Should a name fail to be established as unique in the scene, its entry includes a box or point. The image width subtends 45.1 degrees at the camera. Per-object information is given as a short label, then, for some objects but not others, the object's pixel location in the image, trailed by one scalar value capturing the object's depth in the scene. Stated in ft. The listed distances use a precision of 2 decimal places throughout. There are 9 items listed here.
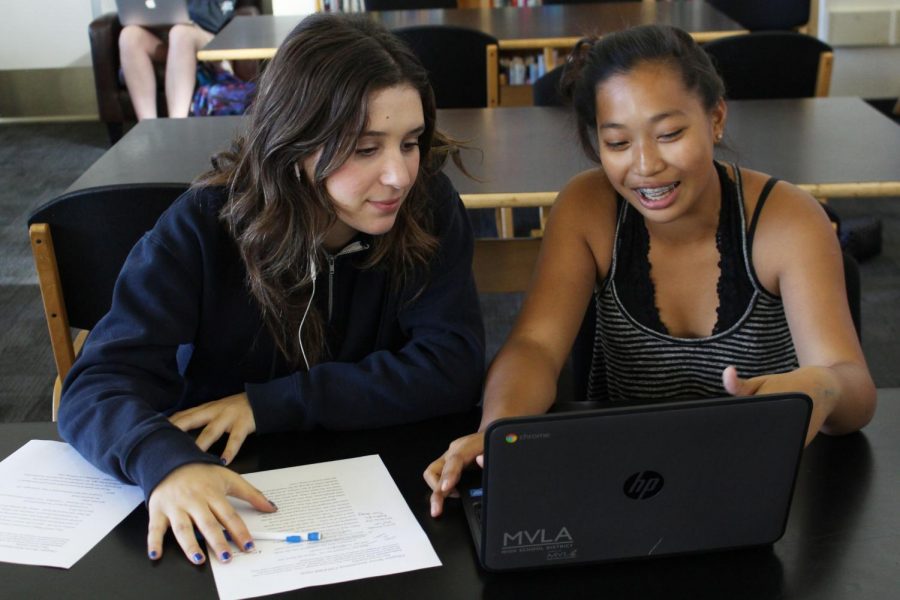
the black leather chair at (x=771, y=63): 9.91
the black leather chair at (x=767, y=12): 14.40
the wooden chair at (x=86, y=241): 5.74
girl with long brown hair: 4.11
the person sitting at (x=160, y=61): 16.16
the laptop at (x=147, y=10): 16.42
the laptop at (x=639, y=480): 3.05
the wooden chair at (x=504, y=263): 8.13
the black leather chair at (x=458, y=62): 10.52
